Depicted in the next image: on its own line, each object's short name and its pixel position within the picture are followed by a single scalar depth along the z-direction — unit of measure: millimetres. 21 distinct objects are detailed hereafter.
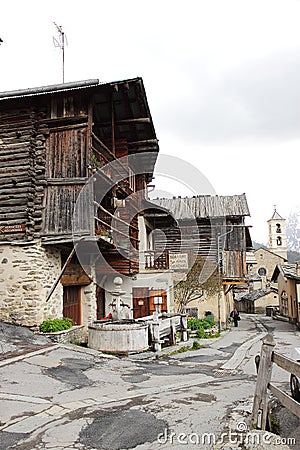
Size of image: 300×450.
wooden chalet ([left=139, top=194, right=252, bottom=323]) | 23062
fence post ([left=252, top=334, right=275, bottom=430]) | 4922
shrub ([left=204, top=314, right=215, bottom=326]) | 21719
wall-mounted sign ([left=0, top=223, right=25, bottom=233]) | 13016
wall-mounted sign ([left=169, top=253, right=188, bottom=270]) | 22777
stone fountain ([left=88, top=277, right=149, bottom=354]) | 11773
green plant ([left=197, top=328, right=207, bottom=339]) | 17016
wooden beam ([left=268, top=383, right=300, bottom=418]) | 4211
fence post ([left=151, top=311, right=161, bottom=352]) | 12359
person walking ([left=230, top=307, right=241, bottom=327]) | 25980
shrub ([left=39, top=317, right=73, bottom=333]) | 12375
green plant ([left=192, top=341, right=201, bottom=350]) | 14016
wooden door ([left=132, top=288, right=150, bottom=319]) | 20438
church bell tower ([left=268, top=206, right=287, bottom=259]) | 67688
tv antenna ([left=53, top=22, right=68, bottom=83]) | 16484
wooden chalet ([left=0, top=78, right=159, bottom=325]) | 12688
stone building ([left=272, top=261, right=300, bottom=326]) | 24938
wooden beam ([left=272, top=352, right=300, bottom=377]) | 4378
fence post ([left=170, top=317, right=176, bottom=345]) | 14117
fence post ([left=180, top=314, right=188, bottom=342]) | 15211
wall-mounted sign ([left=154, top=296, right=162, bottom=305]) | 16217
